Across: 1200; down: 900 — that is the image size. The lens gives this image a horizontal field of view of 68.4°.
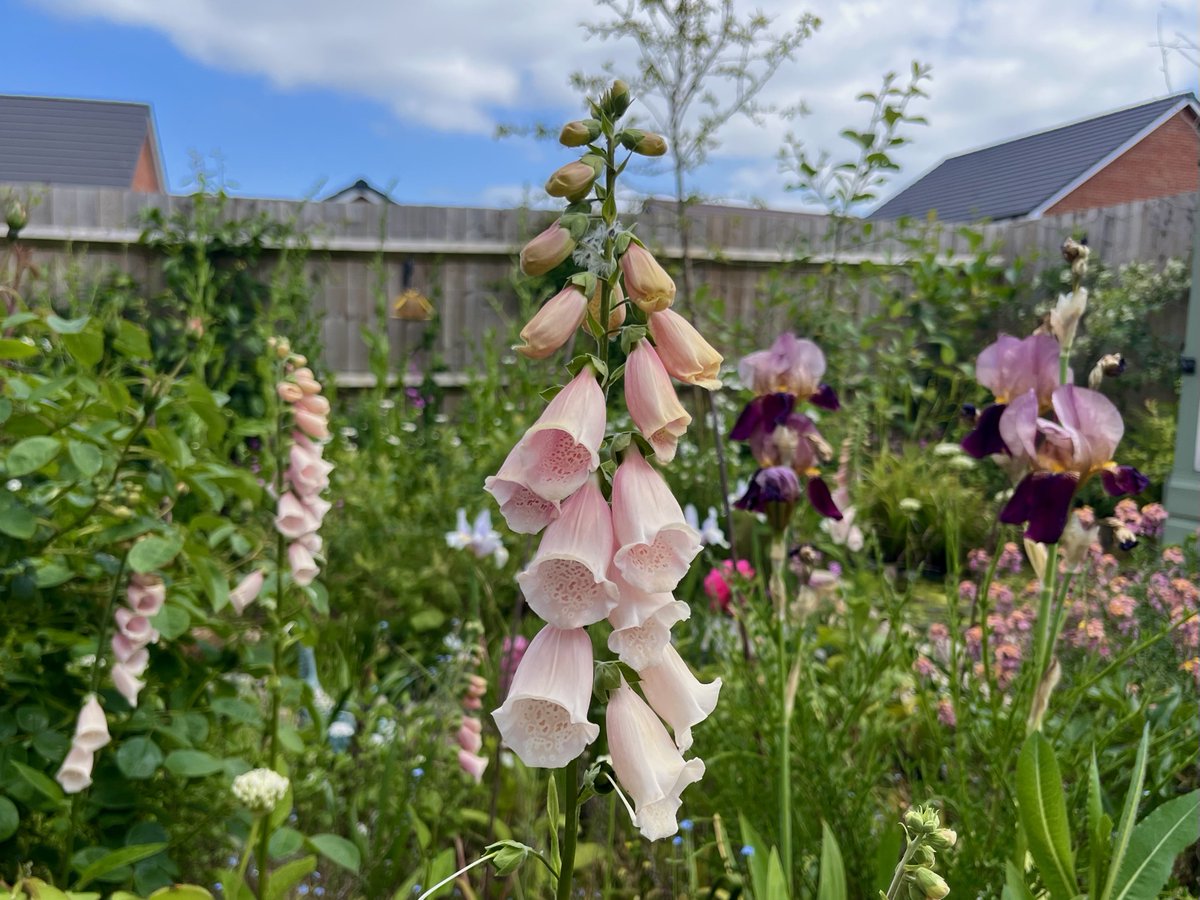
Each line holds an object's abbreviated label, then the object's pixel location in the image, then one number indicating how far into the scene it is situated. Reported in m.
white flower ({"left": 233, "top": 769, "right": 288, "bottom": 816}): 1.12
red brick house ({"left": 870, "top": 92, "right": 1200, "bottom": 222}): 14.93
